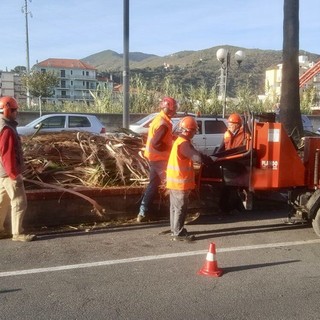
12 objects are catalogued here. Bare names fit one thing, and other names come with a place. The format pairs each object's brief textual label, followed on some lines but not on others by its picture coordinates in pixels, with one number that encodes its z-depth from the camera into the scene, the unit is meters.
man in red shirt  6.36
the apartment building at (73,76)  113.94
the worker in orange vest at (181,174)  6.48
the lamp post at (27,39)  49.81
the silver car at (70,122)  17.22
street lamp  19.81
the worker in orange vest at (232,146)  7.90
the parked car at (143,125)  16.31
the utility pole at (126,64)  13.88
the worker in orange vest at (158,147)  7.28
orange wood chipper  6.73
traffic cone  5.22
